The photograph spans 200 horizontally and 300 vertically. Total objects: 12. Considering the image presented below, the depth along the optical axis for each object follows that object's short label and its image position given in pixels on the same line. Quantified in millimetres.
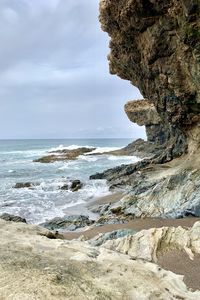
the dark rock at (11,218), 11388
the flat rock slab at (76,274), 3435
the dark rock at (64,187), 19702
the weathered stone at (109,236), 6867
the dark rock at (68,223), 11313
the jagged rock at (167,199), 10602
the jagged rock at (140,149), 39568
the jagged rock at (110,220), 10874
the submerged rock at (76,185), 19367
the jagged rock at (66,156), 40337
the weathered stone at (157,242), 5584
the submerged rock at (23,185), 20869
